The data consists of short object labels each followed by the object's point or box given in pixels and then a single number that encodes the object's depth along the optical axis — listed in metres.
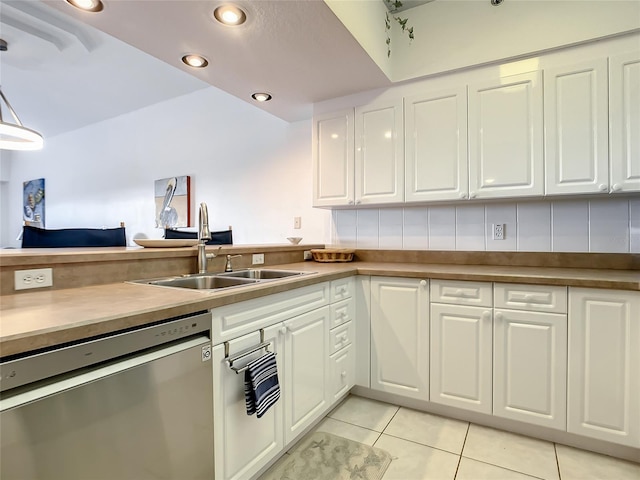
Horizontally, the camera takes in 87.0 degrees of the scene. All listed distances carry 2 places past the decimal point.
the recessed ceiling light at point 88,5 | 1.48
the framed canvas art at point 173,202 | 4.04
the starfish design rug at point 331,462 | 1.50
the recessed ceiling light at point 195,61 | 1.94
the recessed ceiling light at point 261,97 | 2.49
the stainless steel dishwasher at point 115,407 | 0.72
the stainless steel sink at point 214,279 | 1.60
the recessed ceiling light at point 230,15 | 1.54
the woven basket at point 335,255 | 2.64
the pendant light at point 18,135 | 2.51
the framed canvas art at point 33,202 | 6.19
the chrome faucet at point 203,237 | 1.78
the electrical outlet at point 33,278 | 1.20
